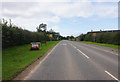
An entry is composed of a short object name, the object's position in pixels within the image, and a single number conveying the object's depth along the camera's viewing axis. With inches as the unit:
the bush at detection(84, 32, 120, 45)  1119.3
